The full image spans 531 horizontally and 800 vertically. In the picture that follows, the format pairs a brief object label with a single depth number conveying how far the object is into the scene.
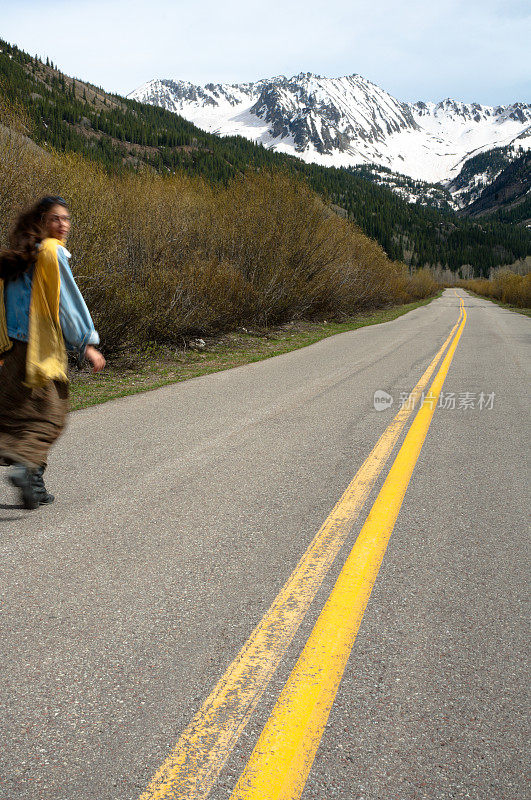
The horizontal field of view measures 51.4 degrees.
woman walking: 3.57
